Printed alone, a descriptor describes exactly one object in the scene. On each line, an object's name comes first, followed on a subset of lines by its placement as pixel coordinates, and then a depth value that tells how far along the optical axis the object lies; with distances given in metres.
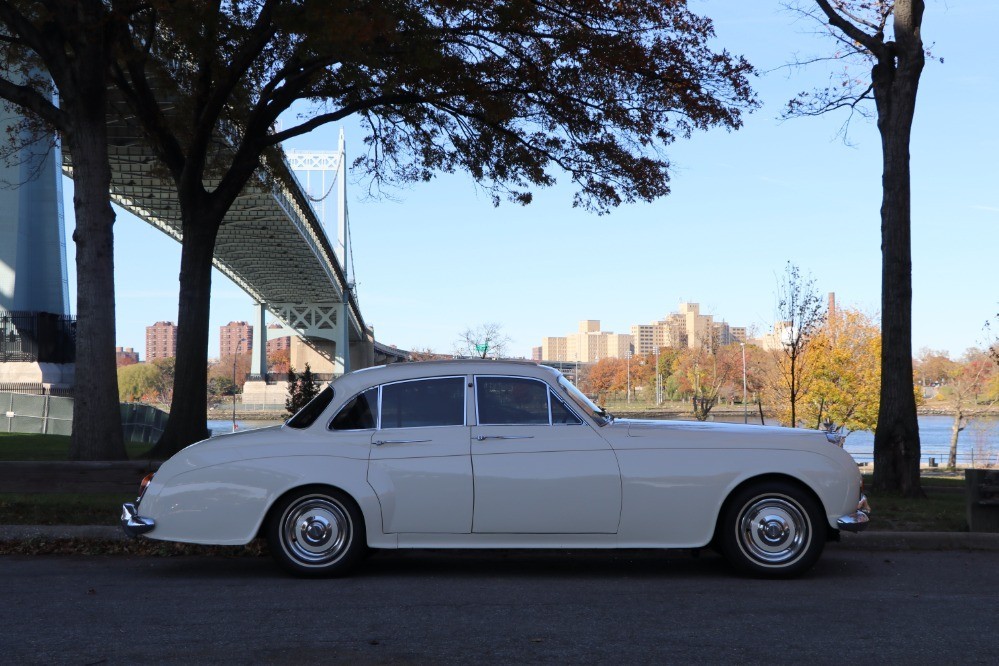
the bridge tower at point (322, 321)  73.44
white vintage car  6.65
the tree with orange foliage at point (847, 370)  44.69
